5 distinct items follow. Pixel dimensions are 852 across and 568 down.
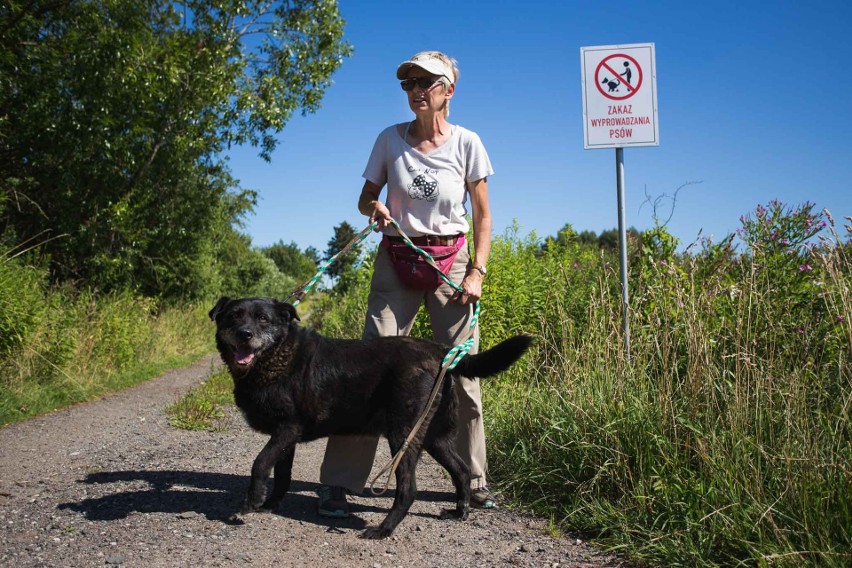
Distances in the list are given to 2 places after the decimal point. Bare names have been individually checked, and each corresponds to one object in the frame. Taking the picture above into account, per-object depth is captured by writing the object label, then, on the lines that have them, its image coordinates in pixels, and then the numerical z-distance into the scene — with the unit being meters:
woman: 3.90
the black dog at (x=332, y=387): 3.60
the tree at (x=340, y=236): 71.01
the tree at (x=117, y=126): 10.16
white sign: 5.30
